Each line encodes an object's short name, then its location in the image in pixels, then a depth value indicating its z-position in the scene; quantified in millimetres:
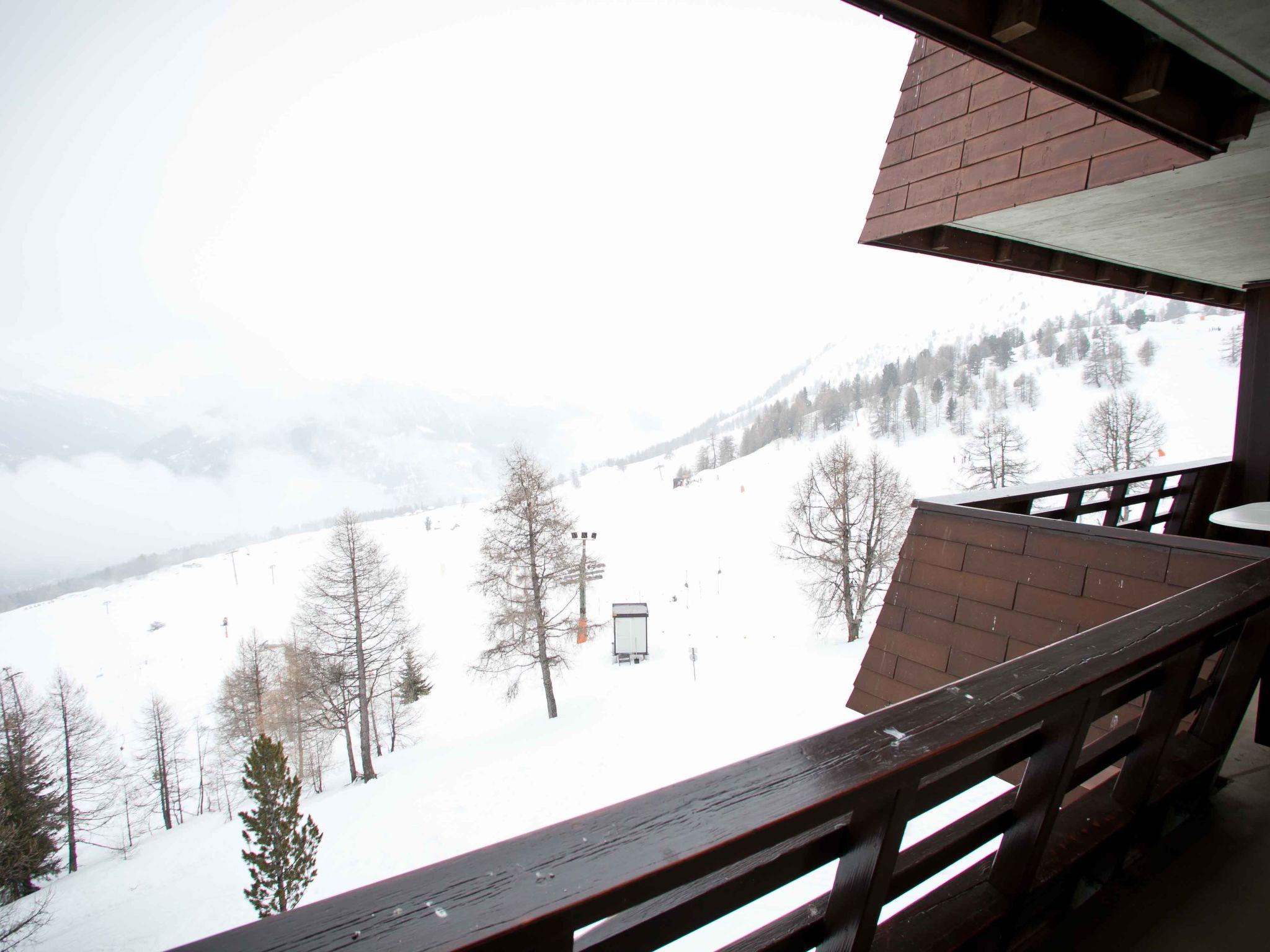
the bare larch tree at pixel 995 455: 23453
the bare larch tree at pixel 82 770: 16516
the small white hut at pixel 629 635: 18672
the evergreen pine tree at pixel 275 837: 9367
